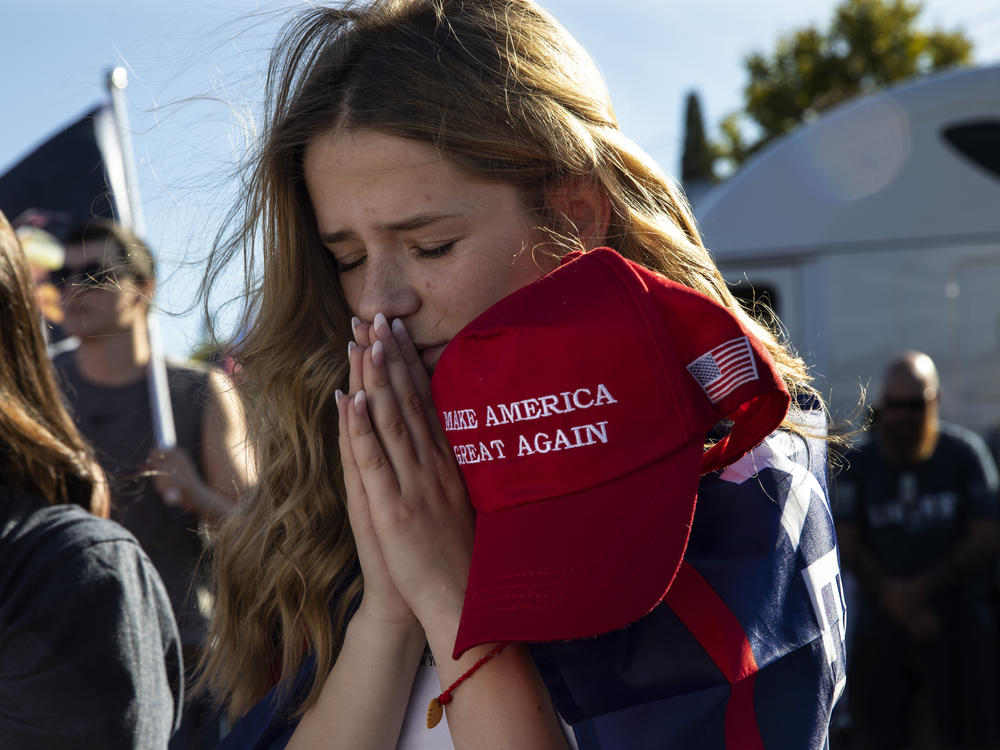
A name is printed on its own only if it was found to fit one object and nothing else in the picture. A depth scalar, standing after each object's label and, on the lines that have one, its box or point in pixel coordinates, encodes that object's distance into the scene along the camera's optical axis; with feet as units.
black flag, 10.86
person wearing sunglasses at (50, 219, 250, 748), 10.16
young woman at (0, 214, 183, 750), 4.96
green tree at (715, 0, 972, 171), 70.33
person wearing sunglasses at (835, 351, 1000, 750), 16.70
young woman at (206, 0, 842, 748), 4.53
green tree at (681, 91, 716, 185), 87.55
